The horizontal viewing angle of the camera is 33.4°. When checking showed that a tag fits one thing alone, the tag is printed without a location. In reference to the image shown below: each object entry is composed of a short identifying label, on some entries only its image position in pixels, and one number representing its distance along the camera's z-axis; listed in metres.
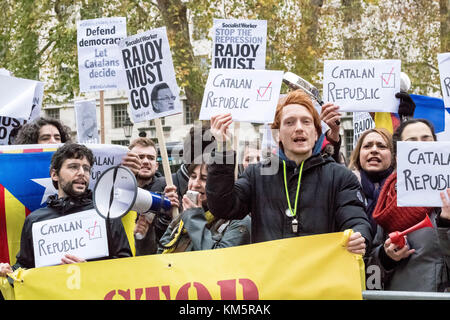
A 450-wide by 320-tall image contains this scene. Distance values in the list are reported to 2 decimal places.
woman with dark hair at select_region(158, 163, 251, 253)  4.32
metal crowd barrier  3.33
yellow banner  3.68
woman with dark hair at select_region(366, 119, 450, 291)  3.97
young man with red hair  3.92
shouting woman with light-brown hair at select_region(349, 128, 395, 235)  4.99
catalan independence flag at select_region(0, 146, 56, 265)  5.01
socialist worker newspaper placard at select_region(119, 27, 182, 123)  5.66
